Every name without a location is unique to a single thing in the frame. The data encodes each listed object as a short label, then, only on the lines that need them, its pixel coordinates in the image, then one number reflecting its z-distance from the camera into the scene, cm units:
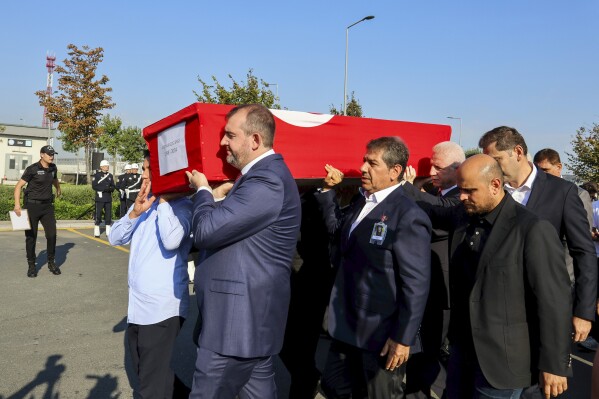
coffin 308
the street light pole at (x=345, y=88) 2302
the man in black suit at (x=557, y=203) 307
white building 4462
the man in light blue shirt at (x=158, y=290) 317
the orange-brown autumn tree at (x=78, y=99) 3228
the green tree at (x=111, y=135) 4034
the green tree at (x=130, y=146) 4112
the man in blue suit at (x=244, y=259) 253
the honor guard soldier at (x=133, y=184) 1362
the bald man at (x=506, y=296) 248
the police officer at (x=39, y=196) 839
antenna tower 8069
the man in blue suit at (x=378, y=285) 281
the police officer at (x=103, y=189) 1403
